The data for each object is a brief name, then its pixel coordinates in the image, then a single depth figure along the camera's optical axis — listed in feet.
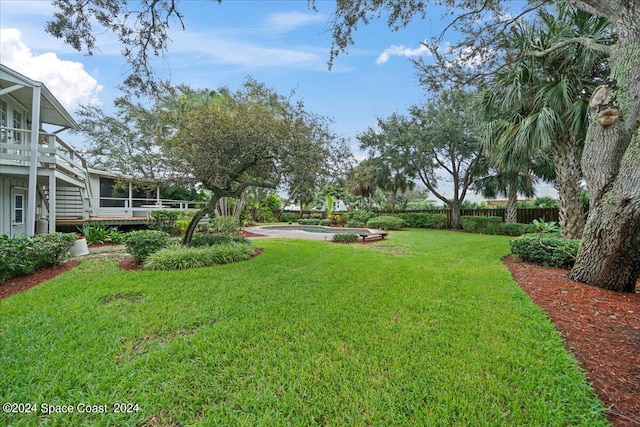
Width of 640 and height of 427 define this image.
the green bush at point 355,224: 67.19
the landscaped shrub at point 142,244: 22.15
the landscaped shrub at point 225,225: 38.99
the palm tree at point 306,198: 92.13
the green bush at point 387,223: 57.98
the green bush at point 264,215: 85.46
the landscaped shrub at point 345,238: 39.14
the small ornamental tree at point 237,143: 22.13
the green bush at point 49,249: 19.30
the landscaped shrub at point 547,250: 20.32
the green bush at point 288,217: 94.02
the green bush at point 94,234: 32.24
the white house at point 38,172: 25.76
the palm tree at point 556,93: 23.75
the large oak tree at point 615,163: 13.76
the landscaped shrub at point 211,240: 26.47
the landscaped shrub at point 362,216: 68.33
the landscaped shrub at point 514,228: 44.45
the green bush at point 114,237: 34.32
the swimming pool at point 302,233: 45.92
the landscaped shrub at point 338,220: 76.28
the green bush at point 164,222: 41.60
